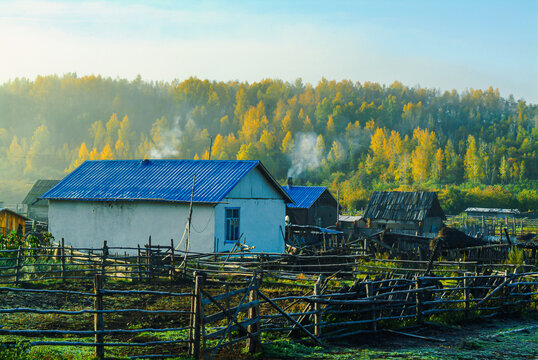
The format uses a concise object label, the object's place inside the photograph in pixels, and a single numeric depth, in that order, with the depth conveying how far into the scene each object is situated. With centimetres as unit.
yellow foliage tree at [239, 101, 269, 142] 16250
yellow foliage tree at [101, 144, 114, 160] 14949
